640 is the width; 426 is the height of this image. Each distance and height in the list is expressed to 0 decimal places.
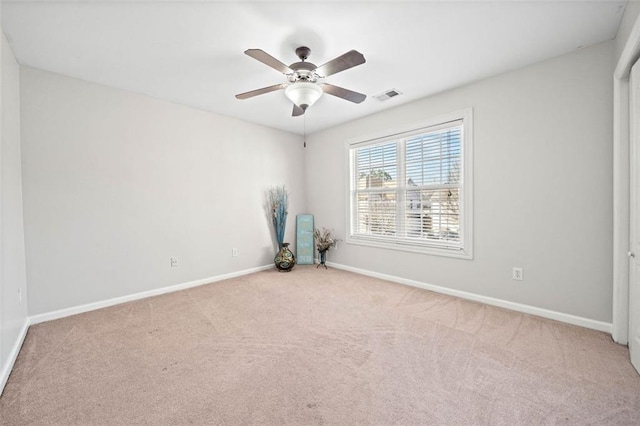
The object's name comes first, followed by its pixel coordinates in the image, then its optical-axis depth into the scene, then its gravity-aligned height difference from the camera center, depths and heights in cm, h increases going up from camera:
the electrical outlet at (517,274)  272 -73
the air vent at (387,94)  322 +141
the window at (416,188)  319 +25
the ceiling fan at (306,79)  201 +112
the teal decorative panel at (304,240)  488 -61
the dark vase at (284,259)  439 -87
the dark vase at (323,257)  470 -90
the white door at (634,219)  179 -12
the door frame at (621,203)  204 -1
